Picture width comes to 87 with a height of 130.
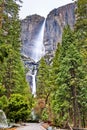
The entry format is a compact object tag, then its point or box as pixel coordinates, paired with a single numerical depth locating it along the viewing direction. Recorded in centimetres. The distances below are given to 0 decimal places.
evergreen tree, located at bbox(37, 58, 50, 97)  6081
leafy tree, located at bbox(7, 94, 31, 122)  3334
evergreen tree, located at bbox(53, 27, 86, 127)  3127
